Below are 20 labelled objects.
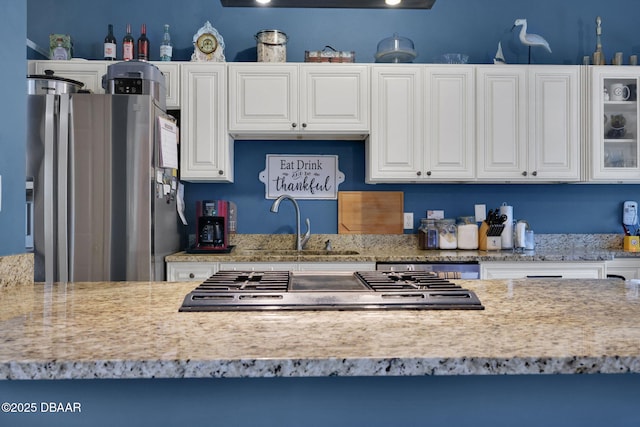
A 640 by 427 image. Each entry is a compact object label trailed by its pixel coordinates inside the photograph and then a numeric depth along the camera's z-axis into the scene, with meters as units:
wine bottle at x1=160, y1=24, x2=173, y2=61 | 3.28
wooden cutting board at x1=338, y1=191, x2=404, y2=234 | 3.57
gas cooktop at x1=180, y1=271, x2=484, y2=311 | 1.08
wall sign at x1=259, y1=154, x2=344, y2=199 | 3.58
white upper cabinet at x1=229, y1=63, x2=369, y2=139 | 3.18
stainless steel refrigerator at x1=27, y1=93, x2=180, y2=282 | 2.57
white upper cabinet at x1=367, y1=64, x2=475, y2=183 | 3.20
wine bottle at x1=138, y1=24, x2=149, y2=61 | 3.31
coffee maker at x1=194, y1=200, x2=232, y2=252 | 3.13
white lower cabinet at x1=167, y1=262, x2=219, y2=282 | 2.84
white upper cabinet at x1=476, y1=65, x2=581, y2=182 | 3.22
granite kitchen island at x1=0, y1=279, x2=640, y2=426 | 0.72
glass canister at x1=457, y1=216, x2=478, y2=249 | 3.29
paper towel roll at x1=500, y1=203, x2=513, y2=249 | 3.28
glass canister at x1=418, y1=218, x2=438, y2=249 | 3.30
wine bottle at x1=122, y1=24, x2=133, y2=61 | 3.28
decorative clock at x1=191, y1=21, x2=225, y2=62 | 3.27
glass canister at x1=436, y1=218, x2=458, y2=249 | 3.31
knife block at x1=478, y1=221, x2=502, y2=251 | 3.23
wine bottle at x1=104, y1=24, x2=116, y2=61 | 3.24
